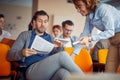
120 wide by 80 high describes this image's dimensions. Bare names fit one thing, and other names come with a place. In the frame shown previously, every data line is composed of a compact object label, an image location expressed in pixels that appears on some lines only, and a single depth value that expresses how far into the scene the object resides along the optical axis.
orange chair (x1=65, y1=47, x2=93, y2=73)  2.53
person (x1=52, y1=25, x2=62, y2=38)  4.47
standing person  1.77
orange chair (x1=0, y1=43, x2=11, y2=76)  2.23
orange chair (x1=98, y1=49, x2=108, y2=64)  2.60
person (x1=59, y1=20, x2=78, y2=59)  3.56
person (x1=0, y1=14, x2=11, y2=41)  4.30
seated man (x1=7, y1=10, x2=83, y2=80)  1.77
